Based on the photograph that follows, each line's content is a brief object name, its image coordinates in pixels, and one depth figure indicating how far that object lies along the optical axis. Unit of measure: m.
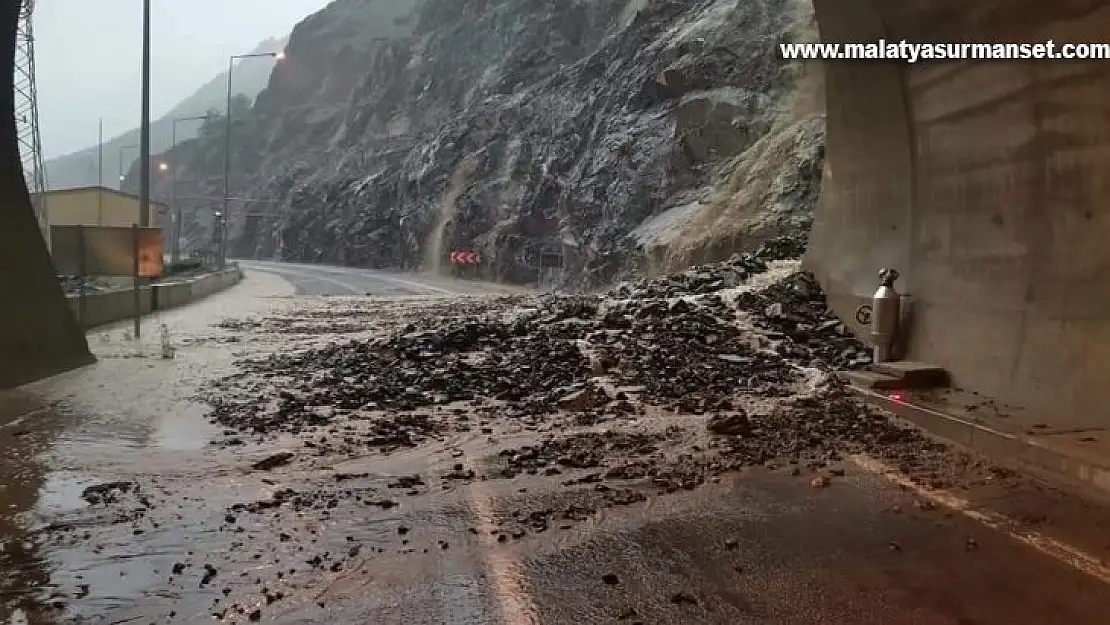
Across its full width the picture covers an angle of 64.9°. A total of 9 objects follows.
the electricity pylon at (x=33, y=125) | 22.75
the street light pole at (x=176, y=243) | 42.49
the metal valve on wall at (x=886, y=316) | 10.53
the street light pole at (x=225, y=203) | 44.27
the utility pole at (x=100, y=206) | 39.84
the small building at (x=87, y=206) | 39.41
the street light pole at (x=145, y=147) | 24.64
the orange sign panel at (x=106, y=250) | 16.70
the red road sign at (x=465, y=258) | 48.84
